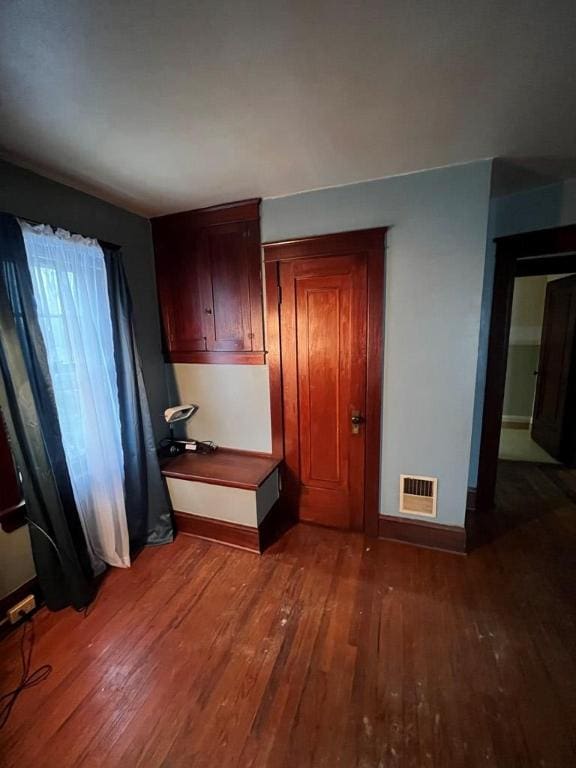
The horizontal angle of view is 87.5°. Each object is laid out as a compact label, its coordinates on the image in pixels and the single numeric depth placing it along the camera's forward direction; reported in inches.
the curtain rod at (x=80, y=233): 62.8
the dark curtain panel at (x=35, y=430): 58.4
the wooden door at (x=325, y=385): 79.3
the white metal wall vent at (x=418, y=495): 79.4
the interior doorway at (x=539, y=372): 124.8
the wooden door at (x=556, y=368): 121.5
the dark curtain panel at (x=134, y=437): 79.8
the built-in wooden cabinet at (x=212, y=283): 86.5
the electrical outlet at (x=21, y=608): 62.0
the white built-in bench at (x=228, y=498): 80.7
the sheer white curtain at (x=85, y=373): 65.9
